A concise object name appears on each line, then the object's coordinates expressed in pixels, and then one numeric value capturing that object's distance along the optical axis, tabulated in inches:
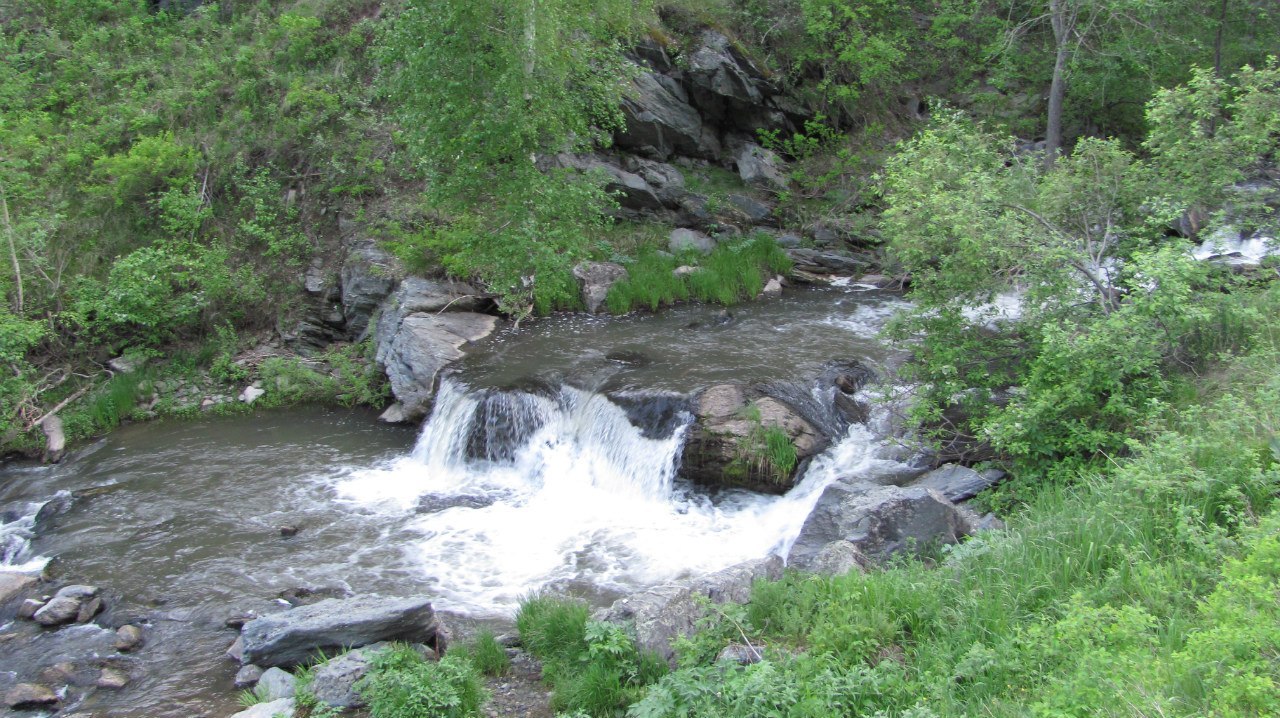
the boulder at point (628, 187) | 740.0
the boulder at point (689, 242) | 711.7
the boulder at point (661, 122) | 775.1
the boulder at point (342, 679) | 252.1
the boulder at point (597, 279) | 644.1
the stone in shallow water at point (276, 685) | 267.0
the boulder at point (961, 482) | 338.0
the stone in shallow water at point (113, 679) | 293.0
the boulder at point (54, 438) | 516.7
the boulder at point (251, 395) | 582.2
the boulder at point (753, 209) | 773.9
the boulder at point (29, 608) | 339.6
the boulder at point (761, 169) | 807.1
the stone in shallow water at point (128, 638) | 315.3
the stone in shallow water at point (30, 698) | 283.7
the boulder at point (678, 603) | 245.8
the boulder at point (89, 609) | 336.1
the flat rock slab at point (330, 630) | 288.4
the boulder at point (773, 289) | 683.2
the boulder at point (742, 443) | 412.2
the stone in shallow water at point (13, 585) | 349.1
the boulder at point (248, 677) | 283.3
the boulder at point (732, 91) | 812.6
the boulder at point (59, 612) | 333.7
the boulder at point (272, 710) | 250.1
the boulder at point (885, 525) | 290.5
